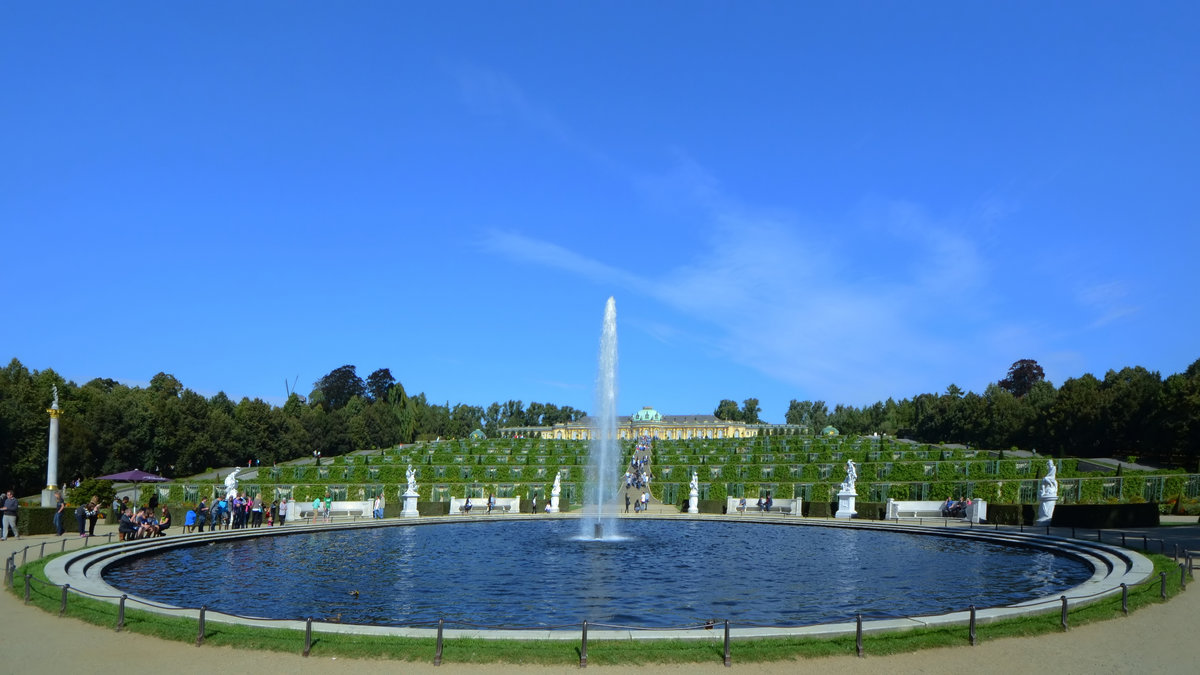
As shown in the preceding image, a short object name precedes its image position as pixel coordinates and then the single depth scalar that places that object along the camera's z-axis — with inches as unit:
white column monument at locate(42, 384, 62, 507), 1545.3
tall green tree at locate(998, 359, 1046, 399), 6441.9
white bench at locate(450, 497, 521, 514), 1979.6
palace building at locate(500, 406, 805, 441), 6889.8
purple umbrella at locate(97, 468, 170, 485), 1627.7
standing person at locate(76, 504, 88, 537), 1245.1
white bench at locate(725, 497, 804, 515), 1959.0
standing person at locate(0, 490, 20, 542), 1222.9
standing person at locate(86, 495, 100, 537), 1204.5
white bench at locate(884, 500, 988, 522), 1738.4
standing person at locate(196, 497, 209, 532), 1354.1
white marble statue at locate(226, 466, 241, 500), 1503.4
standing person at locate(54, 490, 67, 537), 1239.5
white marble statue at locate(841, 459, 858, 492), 1801.2
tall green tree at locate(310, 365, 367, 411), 6683.1
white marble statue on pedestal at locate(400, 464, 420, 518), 1797.5
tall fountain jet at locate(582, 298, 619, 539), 1596.9
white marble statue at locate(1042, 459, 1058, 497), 1480.2
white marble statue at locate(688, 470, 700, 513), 1978.3
